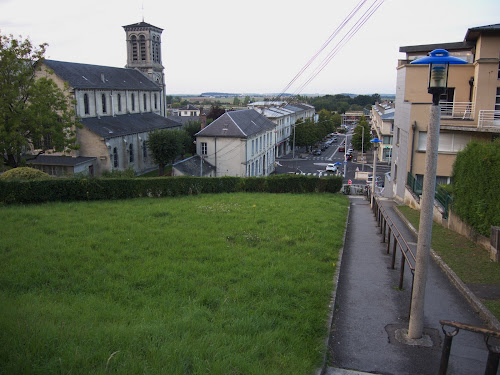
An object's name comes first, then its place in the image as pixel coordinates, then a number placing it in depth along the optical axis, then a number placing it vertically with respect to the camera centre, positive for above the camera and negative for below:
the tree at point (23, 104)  25.72 +0.81
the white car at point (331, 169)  53.42 -6.44
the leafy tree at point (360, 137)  68.31 -2.90
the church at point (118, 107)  39.25 +1.19
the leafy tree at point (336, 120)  121.56 -0.24
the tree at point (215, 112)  80.05 +1.14
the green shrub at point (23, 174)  19.53 -2.83
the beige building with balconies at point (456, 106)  21.03 +0.80
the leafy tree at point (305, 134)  77.69 -2.86
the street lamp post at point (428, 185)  5.93 -0.99
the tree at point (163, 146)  43.69 -3.06
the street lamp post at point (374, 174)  21.26 -3.08
